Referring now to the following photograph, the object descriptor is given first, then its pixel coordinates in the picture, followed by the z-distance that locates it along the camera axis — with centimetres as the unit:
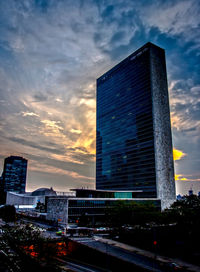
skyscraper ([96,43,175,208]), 16850
